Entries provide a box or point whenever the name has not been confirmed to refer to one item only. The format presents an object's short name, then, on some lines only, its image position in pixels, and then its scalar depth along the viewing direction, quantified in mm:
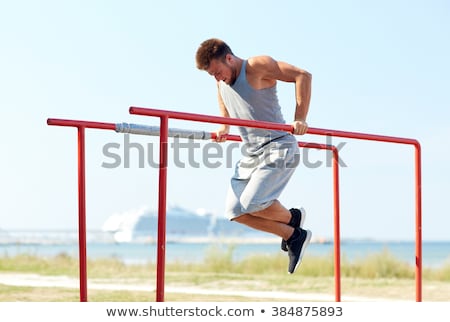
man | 8805
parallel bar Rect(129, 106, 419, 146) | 7419
